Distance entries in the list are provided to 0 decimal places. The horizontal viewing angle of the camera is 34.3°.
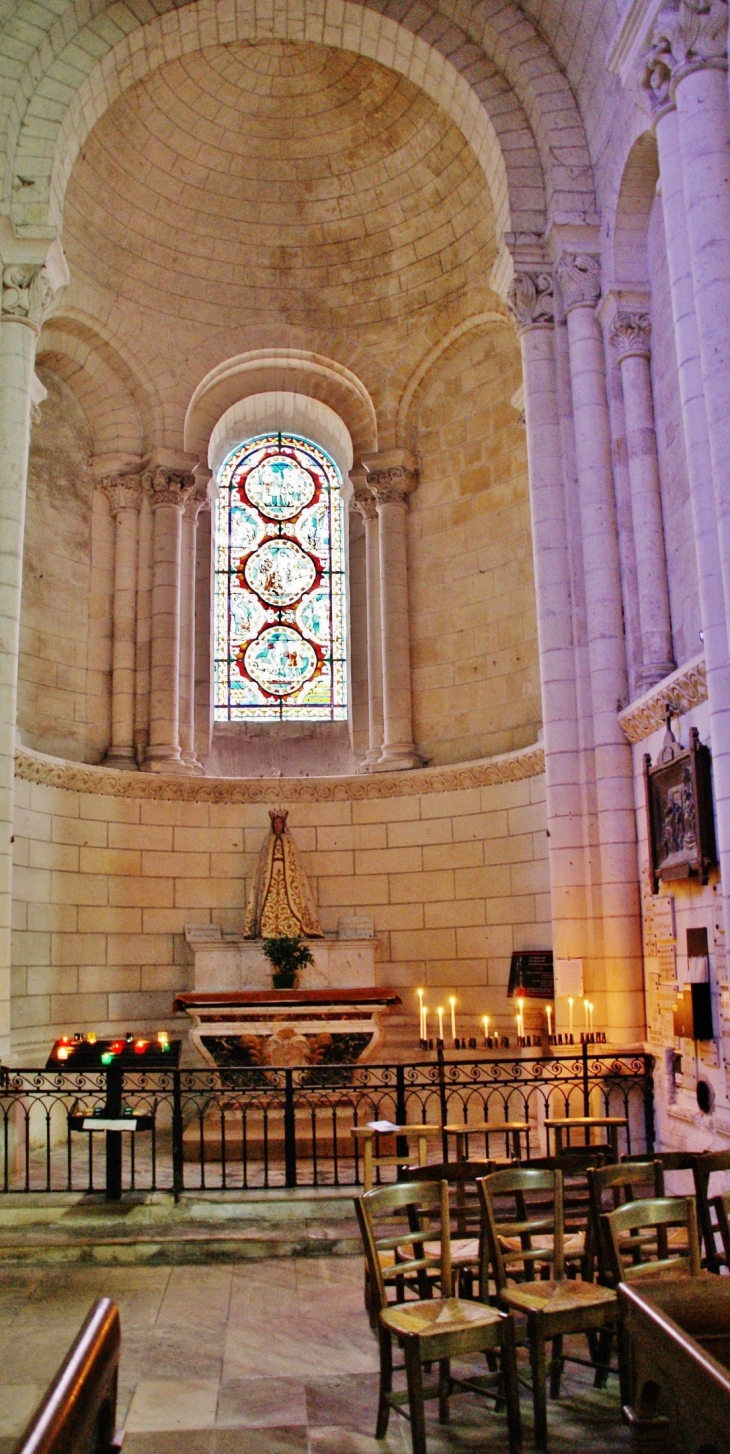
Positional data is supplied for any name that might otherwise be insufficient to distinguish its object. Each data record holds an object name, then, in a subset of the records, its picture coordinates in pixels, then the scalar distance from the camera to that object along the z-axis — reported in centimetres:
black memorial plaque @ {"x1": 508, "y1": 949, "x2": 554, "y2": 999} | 1420
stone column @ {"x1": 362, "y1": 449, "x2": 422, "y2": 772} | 1716
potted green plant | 1394
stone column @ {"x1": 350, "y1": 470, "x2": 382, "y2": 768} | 1798
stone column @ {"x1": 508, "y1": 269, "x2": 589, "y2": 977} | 1244
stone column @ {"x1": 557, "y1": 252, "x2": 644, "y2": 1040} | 1200
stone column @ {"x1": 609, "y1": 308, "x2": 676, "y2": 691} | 1188
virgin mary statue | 1536
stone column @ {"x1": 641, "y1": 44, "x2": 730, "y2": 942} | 868
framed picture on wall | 959
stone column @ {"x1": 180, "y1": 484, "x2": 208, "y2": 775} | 1741
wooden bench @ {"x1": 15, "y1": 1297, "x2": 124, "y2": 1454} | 206
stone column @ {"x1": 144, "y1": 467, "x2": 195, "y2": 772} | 1673
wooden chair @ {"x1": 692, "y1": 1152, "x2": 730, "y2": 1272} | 605
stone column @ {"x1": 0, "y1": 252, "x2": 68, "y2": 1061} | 1214
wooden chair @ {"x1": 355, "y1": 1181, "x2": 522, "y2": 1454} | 493
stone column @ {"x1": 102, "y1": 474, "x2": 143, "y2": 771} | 1680
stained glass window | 1847
